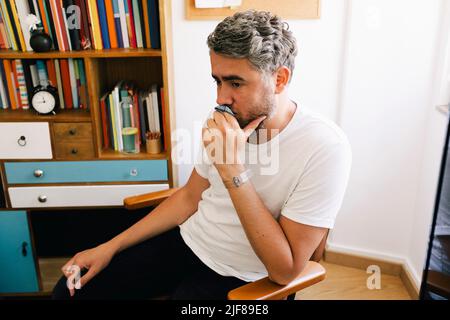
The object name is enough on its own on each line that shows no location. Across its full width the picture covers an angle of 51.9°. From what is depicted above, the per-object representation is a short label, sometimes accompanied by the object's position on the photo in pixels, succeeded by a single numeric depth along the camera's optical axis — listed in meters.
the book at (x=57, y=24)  1.86
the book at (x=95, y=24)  1.87
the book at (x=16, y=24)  1.87
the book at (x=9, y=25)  1.87
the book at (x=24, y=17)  1.86
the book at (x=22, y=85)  1.99
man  1.23
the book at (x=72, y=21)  1.87
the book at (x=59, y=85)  2.01
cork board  2.09
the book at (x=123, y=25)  1.89
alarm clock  1.93
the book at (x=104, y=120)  1.97
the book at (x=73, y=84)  1.99
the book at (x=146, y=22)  1.87
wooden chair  1.19
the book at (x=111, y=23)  1.88
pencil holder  1.99
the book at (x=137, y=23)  1.90
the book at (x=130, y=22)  1.89
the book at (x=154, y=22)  1.87
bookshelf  1.89
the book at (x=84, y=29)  1.87
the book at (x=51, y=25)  1.87
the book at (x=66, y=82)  2.00
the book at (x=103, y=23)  1.88
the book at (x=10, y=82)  1.98
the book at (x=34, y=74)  2.00
